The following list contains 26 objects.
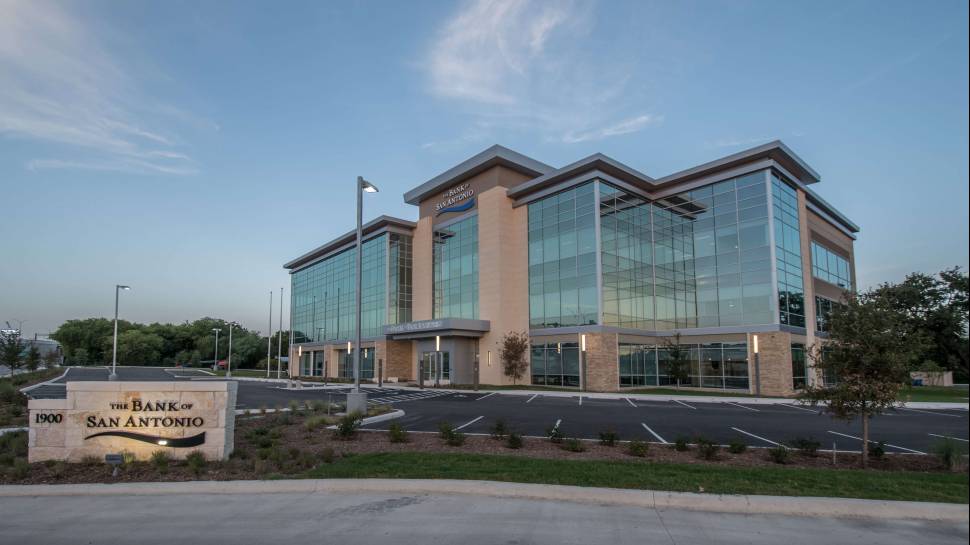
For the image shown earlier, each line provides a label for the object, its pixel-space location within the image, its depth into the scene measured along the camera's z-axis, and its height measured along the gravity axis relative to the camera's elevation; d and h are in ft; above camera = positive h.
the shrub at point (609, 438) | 39.93 -6.91
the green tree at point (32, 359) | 152.87 -5.49
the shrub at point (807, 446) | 36.11 -6.76
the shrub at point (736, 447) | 36.94 -6.94
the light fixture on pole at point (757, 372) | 107.65 -6.18
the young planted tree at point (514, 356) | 129.49 -3.80
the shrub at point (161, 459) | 32.77 -7.12
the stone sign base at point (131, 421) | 35.29 -5.09
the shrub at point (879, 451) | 34.81 -6.81
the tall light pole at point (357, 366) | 60.49 -3.17
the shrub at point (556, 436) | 41.11 -6.95
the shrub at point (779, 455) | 34.01 -6.87
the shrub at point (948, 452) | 30.50 -6.19
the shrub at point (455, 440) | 40.57 -7.18
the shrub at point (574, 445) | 37.84 -7.11
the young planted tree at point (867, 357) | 33.14 -1.05
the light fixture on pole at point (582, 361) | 118.21 -4.54
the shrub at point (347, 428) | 43.99 -6.86
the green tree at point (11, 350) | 133.59 -2.55
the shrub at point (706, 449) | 34.96 -6.77
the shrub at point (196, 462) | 32.03 -7.02
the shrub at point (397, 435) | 42.27 -7.10
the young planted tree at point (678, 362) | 120.98 -4.86
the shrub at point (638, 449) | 35.91 -6.88
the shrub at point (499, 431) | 43.87 -7.01
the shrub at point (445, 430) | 42.24 -6.75
